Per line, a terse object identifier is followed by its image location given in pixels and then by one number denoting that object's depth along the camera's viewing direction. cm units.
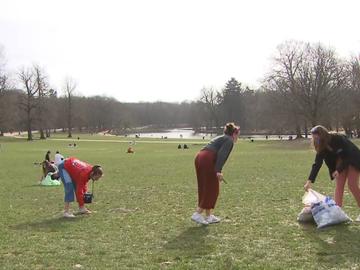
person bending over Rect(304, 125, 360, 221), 901
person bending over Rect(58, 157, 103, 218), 1091
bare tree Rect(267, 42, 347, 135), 6688
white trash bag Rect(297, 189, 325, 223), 918
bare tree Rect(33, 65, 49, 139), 9250
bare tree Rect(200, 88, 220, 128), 13109
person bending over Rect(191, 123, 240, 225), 927
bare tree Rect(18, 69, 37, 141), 9050
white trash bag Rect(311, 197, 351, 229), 872
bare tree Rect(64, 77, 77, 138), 11012
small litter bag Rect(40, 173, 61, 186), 1870
